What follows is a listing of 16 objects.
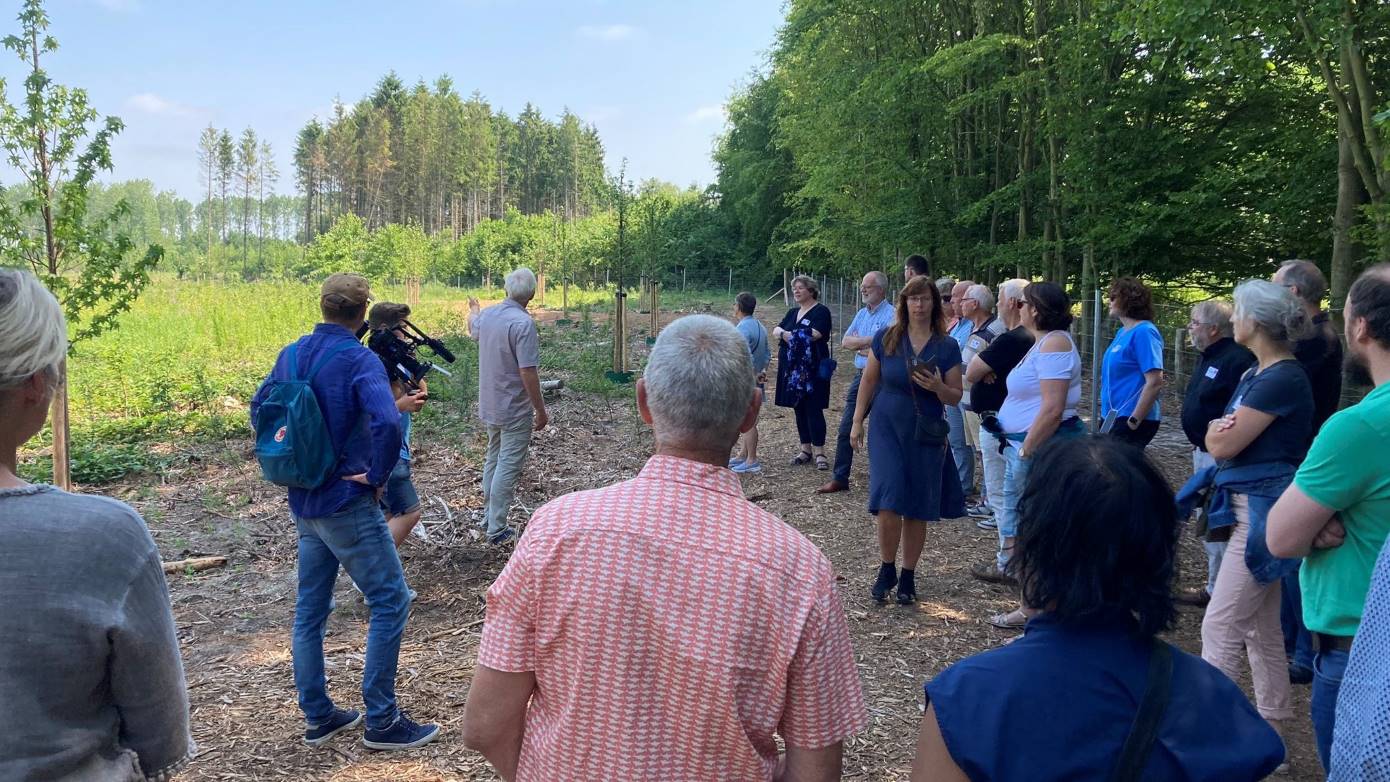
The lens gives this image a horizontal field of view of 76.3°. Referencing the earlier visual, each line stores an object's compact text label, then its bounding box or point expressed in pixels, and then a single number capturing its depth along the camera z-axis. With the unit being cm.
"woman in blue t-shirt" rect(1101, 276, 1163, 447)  543
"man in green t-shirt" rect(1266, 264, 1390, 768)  232
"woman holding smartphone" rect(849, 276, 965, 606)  501
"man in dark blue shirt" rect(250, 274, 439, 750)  356
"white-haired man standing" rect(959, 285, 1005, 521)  675
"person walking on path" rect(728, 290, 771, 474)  880
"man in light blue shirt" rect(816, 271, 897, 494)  788
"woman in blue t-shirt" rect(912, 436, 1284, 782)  141
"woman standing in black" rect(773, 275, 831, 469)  861
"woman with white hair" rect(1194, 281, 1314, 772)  331
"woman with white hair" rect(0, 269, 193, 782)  149
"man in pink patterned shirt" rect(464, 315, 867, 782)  160
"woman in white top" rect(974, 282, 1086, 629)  473
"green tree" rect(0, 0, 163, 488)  619
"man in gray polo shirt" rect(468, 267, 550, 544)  625
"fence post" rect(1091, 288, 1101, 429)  875
